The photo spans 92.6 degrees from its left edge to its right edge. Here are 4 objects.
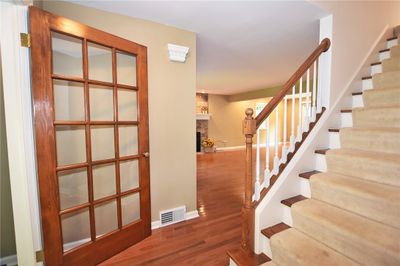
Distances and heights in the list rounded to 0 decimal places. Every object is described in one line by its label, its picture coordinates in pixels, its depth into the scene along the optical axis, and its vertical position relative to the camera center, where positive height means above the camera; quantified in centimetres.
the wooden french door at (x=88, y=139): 135 -11
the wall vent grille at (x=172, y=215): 218 -106
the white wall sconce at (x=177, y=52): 207 +80
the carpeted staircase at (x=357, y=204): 113 -57
